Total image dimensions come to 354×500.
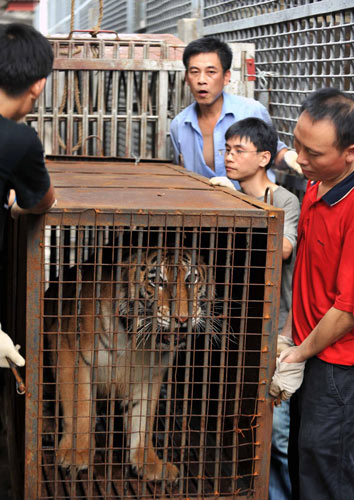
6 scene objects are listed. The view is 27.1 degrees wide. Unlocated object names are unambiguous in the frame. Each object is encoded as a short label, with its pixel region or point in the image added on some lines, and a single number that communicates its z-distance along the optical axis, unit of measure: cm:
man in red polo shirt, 252
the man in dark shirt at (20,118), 232
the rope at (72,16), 493
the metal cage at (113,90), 501
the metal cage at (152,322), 258
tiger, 272
